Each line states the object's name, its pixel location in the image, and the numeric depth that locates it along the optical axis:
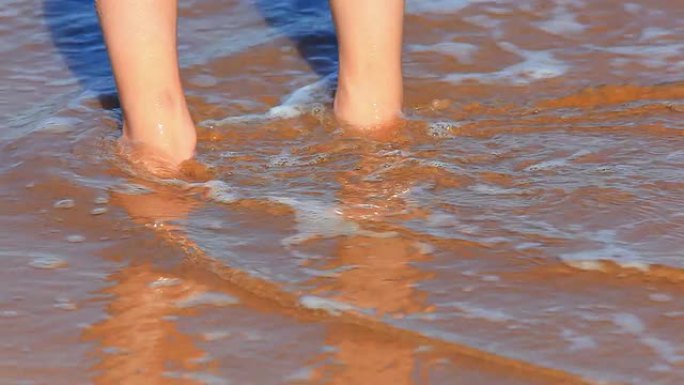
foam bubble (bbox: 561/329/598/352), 4.27
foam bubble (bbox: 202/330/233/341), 4.47
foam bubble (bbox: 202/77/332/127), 6.72
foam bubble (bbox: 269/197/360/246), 5.22
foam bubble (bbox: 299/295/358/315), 4.61
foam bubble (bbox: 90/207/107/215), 5.53
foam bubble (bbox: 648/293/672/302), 4.57
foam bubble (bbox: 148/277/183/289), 4.88
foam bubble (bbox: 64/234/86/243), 5.29
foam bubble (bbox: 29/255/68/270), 5.06
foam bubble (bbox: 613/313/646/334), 4.37
